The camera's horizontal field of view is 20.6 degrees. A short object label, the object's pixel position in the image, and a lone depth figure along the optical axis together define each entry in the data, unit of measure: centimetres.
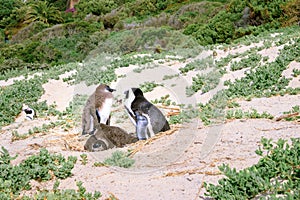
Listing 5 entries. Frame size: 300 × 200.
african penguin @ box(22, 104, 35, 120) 1648
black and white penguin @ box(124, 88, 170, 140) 1145
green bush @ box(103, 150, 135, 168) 940
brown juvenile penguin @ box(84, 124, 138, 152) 1088
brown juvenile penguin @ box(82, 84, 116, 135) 1254
